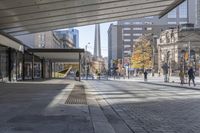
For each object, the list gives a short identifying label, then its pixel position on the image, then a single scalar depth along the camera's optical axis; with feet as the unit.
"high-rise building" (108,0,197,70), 220.48
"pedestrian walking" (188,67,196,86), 58.14
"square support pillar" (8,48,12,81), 63.36
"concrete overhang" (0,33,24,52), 54.64
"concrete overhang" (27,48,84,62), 73.23
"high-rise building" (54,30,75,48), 223.46
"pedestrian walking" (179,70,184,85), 63.10
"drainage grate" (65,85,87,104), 27.65
